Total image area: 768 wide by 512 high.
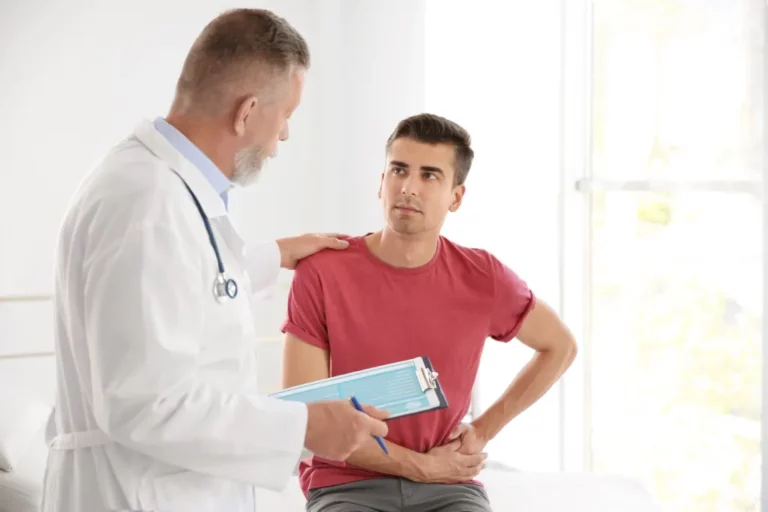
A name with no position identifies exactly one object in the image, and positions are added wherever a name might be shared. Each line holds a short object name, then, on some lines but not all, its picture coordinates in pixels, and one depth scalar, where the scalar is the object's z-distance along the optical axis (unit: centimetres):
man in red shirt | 273
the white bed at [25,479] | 314
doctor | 215
